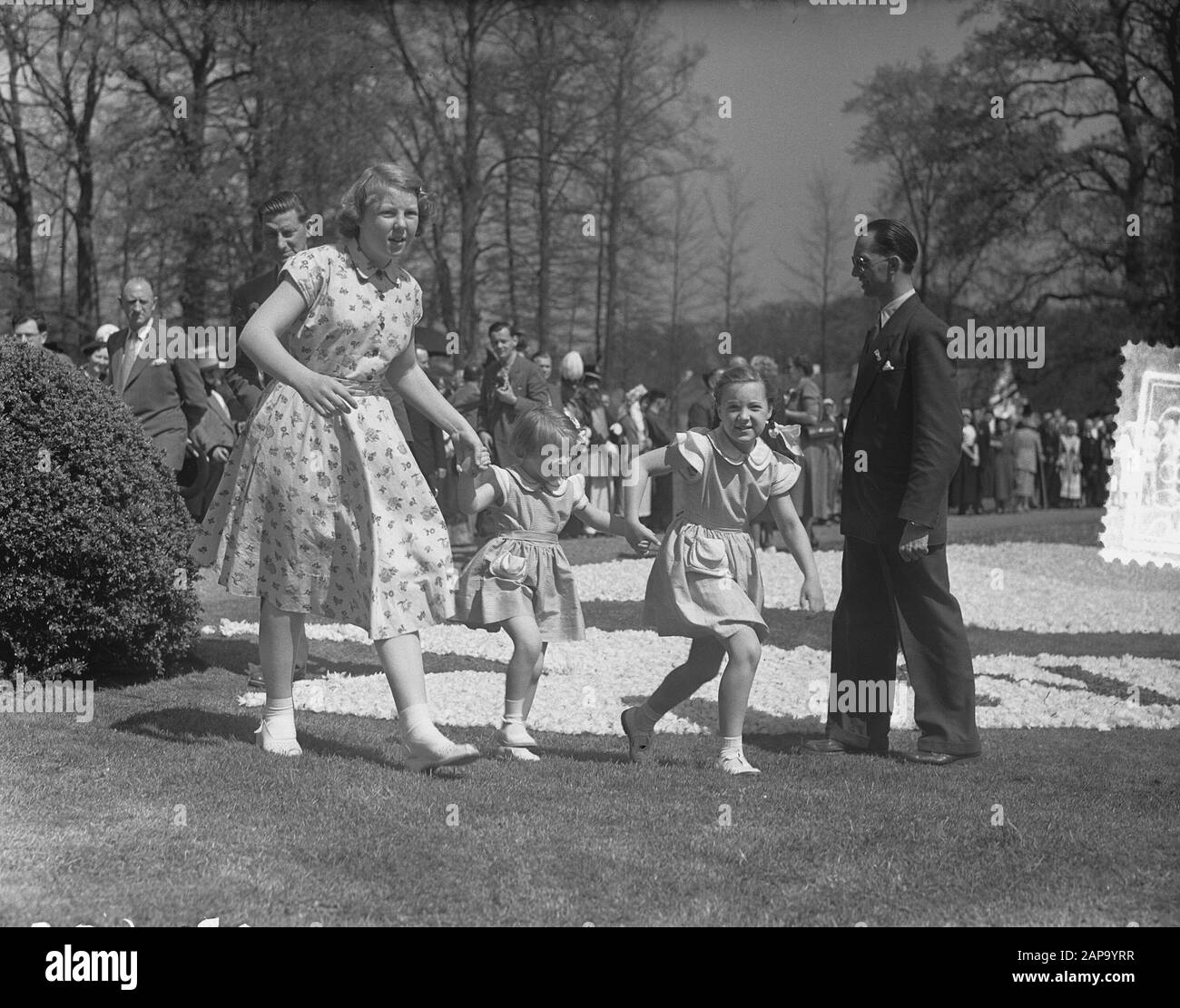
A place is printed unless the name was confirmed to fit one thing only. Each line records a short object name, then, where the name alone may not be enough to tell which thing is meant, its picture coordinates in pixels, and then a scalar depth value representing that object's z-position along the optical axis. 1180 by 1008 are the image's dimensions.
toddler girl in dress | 6.20
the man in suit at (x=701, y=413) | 16.61
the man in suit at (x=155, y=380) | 9.03
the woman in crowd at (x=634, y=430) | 18.60
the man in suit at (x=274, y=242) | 7.30
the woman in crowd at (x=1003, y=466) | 28.34
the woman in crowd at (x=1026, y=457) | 28.62
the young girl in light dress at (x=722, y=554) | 5.97
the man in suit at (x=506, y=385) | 13.24
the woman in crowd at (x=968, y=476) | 26.48
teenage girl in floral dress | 5.44
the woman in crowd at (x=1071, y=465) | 30.53
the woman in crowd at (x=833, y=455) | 19.12
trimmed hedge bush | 6.94
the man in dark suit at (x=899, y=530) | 6.31
